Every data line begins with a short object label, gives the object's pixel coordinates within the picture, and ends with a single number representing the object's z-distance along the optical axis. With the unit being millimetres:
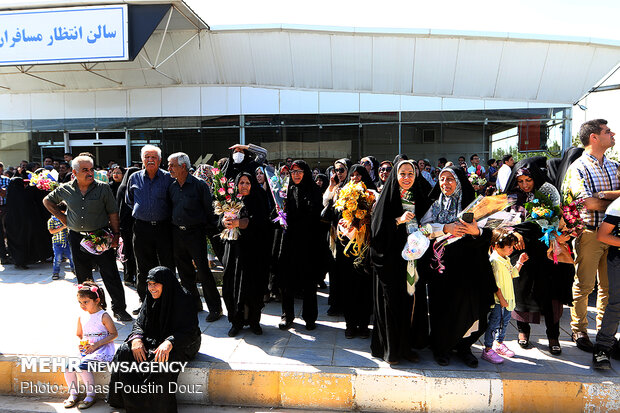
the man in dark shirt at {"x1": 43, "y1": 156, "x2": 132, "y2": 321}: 4566
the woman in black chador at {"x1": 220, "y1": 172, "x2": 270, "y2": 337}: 4245
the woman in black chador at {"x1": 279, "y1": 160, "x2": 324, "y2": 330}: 4441
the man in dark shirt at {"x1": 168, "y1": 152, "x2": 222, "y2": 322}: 4473
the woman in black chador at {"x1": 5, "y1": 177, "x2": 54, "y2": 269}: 7352
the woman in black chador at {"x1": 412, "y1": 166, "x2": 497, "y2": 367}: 3498
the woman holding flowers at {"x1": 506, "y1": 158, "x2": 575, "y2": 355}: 3848
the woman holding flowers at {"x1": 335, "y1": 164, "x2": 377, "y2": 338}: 3870
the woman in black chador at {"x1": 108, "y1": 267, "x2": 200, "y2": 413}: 3129
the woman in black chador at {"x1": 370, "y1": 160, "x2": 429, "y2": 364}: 3508
